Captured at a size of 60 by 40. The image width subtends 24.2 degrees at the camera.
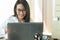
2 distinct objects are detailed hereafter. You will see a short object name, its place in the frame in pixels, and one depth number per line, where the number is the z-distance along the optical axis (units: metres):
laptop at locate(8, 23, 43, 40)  1.48
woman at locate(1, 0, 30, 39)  2.38
